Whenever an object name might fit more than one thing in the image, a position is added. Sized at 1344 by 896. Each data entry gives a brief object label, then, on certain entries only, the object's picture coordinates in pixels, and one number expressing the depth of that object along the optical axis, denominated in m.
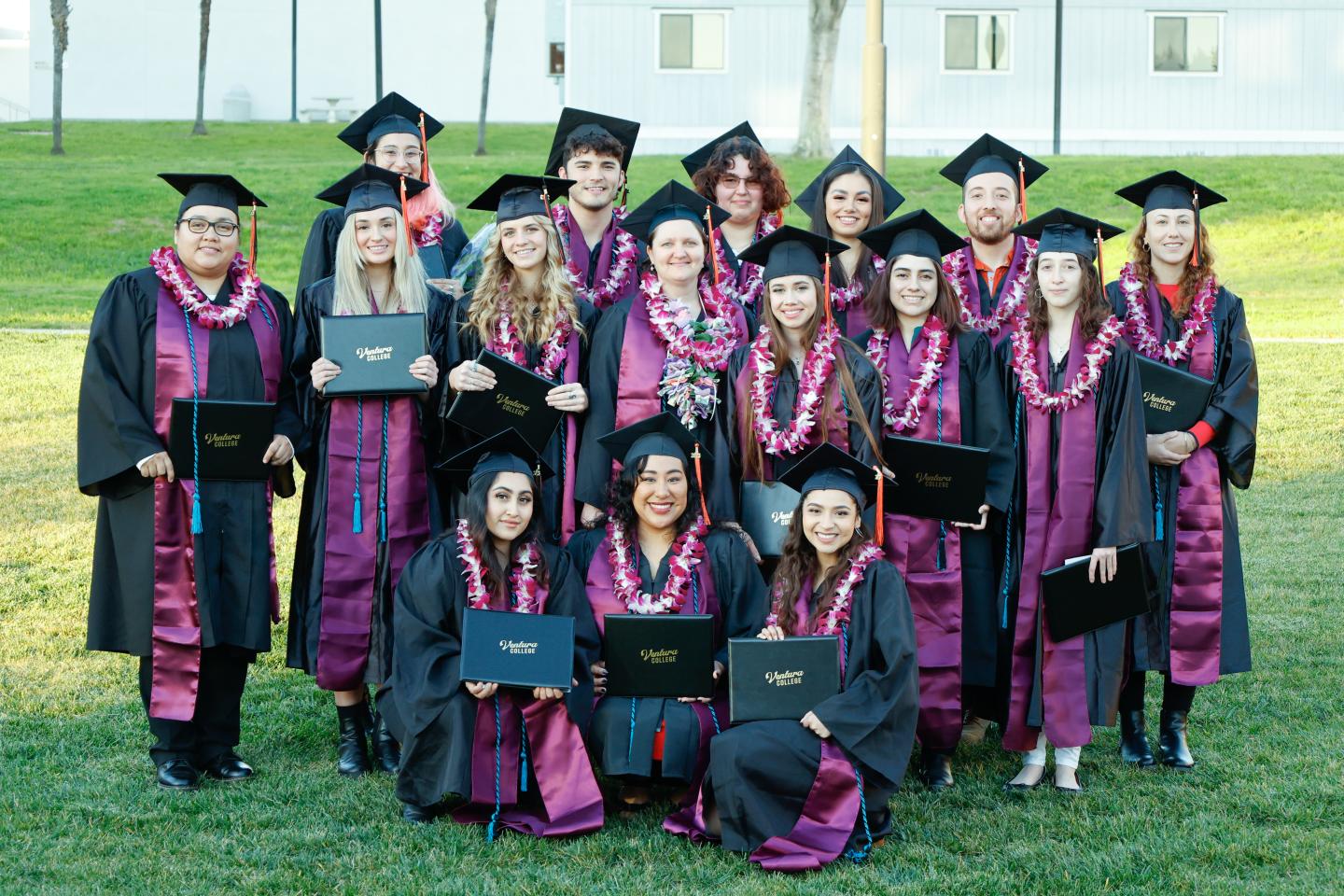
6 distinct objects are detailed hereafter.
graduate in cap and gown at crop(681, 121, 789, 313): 6.79
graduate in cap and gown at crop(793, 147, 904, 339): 6.43
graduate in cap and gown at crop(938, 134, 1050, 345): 6.32
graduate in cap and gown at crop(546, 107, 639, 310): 6.59
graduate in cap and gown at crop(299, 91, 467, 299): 6.73
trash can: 39.88
